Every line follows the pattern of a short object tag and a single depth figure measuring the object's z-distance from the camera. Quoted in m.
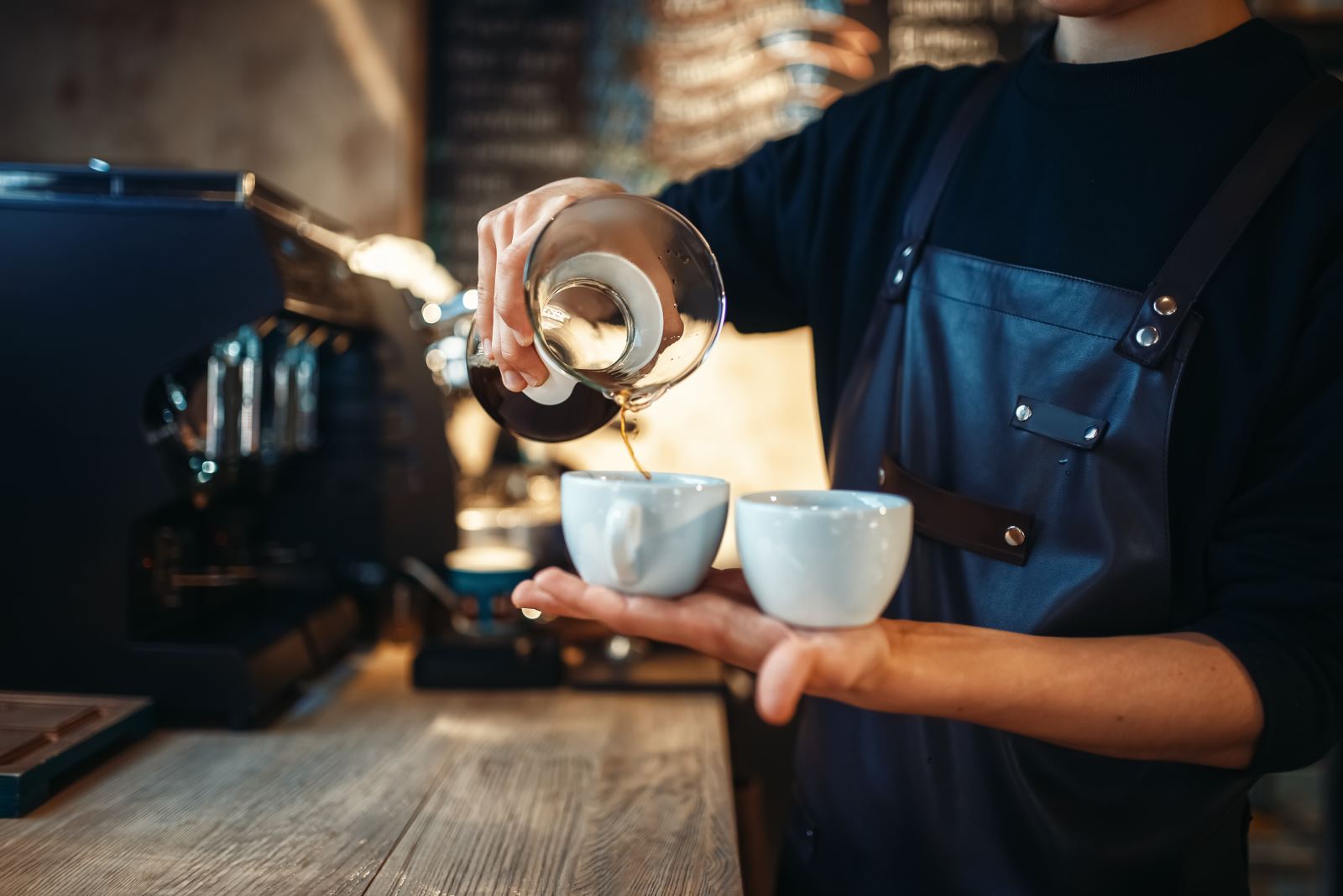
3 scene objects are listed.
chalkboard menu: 2.43
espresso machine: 1.23
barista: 0.81
